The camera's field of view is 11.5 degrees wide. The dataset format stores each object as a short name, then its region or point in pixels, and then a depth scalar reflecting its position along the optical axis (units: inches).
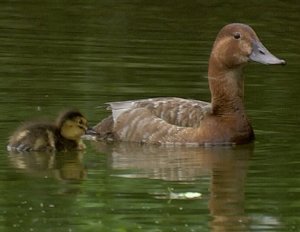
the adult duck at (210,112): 504.4
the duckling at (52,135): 475.8
